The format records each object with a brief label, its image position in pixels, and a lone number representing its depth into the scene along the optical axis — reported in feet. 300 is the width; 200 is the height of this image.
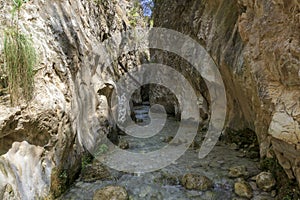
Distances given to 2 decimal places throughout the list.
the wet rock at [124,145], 21.39
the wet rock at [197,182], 13.24
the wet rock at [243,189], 12.03
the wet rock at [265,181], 12.34
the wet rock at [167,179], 14.26
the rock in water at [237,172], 14.14
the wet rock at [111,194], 12.29
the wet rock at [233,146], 19.79
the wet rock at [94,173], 14.78
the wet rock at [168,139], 23.45
